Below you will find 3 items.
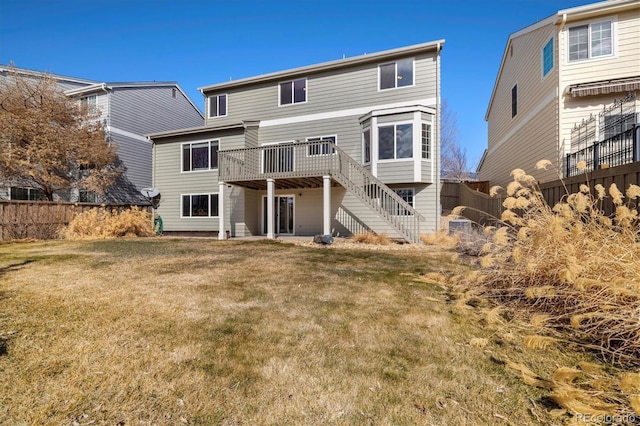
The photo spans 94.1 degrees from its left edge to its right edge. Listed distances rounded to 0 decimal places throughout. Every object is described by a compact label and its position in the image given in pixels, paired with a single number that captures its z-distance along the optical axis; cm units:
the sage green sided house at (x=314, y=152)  1175
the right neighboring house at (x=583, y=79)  935
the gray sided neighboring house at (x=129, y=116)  1773
